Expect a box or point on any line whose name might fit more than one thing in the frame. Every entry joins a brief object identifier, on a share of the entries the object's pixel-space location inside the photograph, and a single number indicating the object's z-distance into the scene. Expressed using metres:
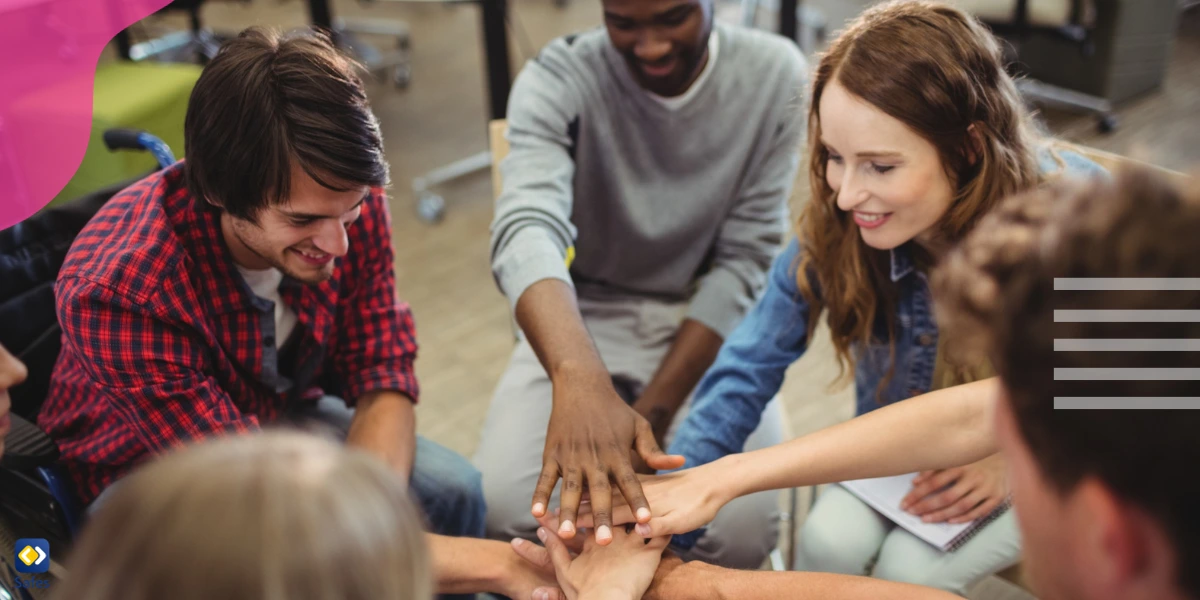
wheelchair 1.32
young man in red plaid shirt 1.19
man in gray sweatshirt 1.66
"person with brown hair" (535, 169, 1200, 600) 0.60
